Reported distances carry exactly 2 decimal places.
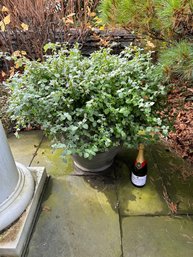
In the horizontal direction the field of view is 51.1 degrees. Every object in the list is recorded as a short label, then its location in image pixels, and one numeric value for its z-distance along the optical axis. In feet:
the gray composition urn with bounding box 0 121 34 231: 4.17
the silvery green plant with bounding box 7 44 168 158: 4.43
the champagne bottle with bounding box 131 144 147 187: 5.38
